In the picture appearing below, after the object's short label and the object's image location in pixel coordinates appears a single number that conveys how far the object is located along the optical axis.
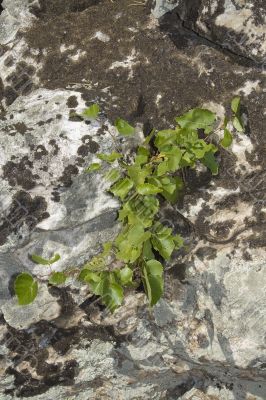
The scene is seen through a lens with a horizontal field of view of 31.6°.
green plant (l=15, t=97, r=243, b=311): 3.11
